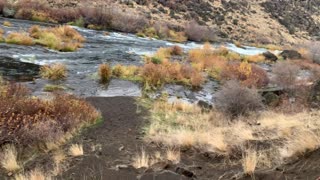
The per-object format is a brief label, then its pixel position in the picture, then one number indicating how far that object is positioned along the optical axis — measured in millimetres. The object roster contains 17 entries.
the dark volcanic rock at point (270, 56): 32862
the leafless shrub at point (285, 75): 20019
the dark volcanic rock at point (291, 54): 35741
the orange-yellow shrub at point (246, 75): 21131
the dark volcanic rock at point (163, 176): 6672
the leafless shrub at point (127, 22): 38531
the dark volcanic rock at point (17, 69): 16578
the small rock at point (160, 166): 7141
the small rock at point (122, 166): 7557
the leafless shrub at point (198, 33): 43312
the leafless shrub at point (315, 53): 34812
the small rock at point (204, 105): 14852
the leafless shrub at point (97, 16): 38125
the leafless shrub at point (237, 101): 13783
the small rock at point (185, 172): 7000
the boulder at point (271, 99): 16002
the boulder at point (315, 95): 12977
